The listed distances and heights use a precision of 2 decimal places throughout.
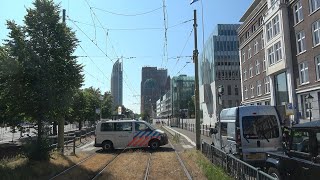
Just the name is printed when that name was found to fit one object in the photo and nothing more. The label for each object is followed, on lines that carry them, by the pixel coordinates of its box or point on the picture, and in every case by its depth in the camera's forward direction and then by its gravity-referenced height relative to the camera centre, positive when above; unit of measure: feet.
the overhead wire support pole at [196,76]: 47.19 +7.34
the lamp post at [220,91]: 40.30 +3.69
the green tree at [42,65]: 33.11 +7.04
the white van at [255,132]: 26.96 -2.41
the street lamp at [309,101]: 57.99 +2.83
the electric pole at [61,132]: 39.84 -3.30
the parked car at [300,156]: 15.72 -3.36
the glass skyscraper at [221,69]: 173.08 +32.54
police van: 48.44 -4.70
